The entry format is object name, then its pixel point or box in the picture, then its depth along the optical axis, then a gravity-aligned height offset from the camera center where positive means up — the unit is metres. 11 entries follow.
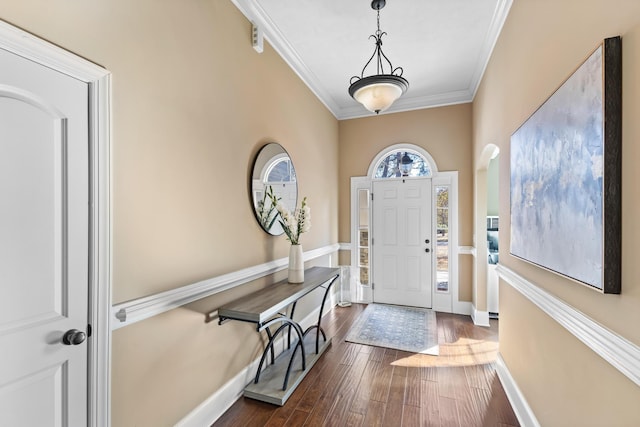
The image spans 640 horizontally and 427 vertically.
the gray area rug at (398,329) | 3.14 -1.40
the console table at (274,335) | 1.88 -1.07
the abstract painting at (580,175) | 1.02 +0.16
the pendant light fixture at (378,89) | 2.07 +0.91
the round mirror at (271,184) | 2.44 +0.27
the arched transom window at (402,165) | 4.40 +0.74
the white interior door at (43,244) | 1.04 -0.12
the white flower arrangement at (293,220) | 2.62 -0.06
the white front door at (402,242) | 4.36 -0.43
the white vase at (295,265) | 2.61 -0.46
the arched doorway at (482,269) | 3.76 -0.74
